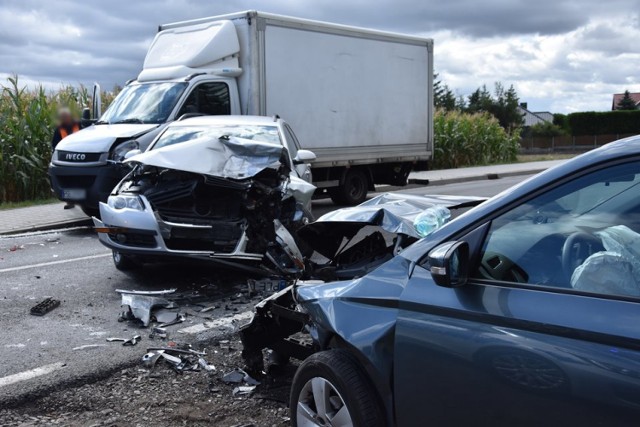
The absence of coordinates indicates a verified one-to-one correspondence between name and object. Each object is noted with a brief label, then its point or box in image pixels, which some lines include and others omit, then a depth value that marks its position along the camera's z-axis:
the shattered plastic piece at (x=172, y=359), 5.44
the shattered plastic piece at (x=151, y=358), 5.46
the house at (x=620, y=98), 55.97
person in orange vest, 14.76
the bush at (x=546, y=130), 47.59
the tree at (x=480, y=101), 60.93
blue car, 2.48
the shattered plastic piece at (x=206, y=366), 5.37
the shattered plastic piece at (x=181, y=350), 5.69
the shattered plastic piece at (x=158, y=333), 6.13
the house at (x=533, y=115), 75.79
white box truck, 12.12
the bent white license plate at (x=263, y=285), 7.57
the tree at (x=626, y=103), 52.99
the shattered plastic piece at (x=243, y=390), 4.90
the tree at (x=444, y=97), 63.55
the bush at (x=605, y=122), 42.44
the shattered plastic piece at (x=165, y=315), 6.59
